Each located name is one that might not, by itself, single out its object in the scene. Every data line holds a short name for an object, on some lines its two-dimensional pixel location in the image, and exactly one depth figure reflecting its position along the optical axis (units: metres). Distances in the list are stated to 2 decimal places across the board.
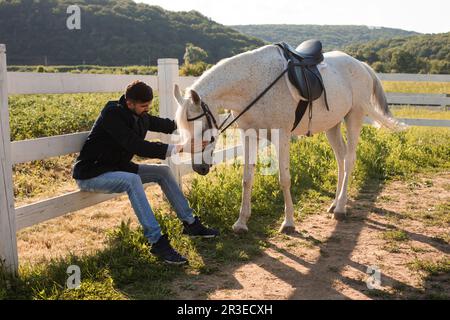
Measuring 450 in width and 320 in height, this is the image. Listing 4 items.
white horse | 4.16
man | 3.80
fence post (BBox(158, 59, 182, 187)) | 5.28
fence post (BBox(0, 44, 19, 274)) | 3.30
